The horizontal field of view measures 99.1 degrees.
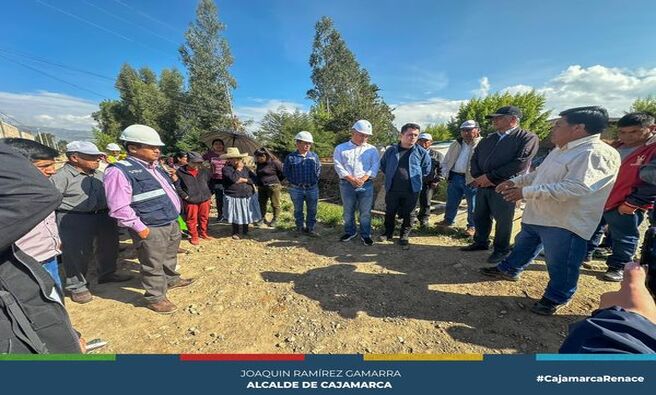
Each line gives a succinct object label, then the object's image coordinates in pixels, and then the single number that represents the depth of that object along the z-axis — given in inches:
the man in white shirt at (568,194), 82.8
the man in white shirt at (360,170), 158.9
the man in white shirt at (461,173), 174.6
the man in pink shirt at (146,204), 91.7
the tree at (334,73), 1057.5
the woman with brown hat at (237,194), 190.4
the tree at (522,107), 909.2
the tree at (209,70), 902.4
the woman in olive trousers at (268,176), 209.6
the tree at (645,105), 858.0
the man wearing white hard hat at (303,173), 178.1
